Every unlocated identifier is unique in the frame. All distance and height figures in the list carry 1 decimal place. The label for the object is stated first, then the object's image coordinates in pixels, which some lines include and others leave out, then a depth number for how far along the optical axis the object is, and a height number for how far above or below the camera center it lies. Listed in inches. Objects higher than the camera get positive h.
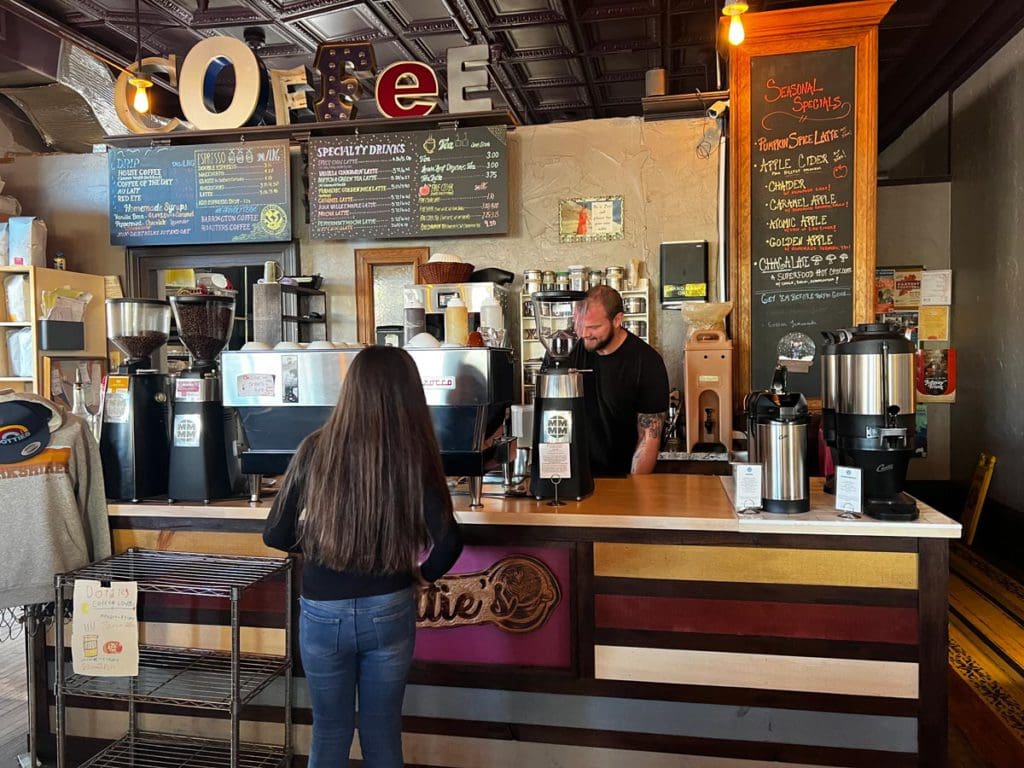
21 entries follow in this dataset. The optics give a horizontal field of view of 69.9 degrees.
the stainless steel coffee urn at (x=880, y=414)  77.9 -6.6
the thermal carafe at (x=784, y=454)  79.4 -11.0
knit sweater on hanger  85.4 -18.6
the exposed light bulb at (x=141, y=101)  176.9 +62.3
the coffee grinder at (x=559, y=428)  87.7 -8.8
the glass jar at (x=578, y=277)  178.4 +19.0
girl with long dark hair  63.6 -16.2
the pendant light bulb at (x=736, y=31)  135.3 +59.6
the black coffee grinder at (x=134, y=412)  96.5 -7.0
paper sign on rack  83.4 -31.2
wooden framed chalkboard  159.5 +37.7
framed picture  182.5 +33.8
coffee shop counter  77.7 -31.8
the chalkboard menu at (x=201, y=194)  192.4 +43.6
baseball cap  86.1 -8.4
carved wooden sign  84.4 -28.2
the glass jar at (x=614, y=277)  177.2 +18.8
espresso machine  85.3 -4.9
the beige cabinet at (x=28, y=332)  186.1 +7.3
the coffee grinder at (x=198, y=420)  94.7 -8.0
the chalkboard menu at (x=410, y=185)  182.7 +43.5
